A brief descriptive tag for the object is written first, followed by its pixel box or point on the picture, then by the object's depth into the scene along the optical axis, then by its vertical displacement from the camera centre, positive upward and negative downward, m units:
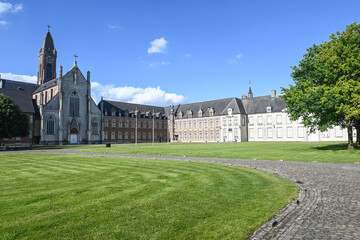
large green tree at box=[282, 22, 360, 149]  24.95 +4.93
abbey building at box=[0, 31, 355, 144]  64.44 +4.25
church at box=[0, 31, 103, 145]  63.50 +6.06
